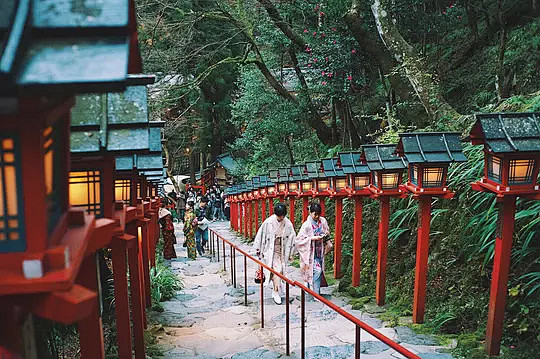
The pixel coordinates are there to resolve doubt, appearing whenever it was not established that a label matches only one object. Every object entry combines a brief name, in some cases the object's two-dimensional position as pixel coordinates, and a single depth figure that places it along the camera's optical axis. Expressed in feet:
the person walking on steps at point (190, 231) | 55.77
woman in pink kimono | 30.91
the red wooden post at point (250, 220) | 74.79
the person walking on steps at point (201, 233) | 59.21
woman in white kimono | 31.19
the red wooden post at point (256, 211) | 71.33
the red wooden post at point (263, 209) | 74.77
